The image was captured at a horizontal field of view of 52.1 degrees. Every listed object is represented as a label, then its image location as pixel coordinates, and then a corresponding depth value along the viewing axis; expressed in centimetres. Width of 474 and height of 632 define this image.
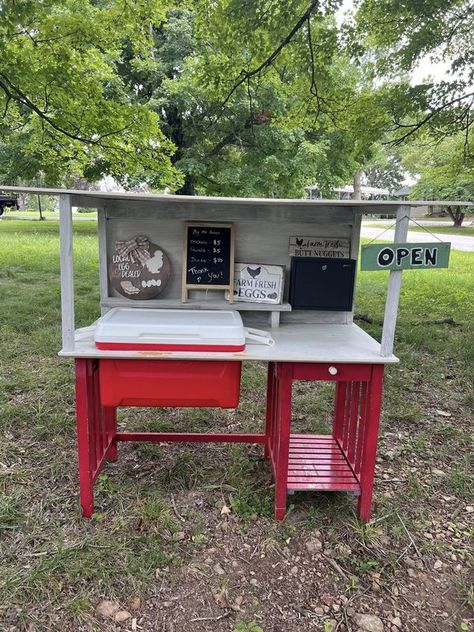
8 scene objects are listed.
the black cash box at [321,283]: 255
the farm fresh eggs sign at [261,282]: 262
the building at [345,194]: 1586
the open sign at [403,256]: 205
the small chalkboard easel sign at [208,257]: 257
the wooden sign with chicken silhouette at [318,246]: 263
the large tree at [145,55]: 467
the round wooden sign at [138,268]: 259
